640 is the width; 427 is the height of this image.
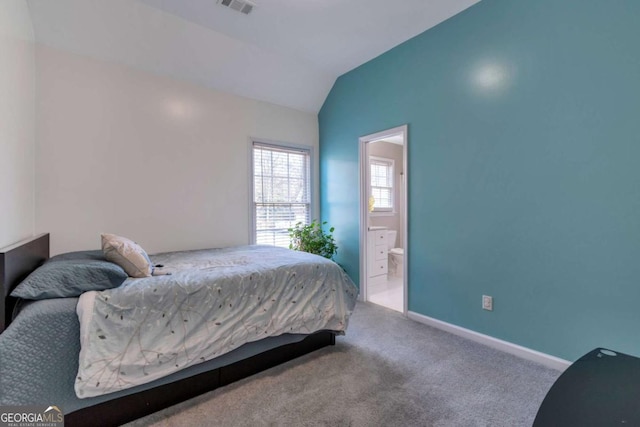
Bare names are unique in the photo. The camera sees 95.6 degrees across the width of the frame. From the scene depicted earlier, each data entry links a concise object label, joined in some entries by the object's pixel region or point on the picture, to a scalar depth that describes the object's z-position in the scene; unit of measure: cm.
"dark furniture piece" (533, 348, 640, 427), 75
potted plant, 376
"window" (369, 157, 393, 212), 523
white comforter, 147
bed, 131
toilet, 486
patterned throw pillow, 189
